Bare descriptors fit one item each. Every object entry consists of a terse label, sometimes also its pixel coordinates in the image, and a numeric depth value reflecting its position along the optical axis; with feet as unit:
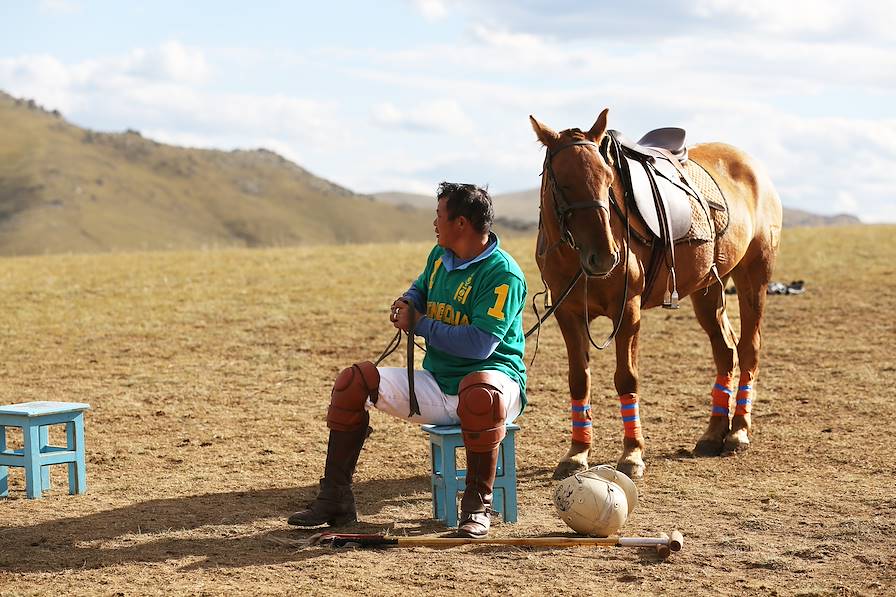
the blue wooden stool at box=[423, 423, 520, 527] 38.55
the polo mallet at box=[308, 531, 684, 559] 35.96
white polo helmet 36.96
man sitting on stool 36.50
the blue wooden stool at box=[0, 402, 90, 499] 44.19
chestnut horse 41.57
